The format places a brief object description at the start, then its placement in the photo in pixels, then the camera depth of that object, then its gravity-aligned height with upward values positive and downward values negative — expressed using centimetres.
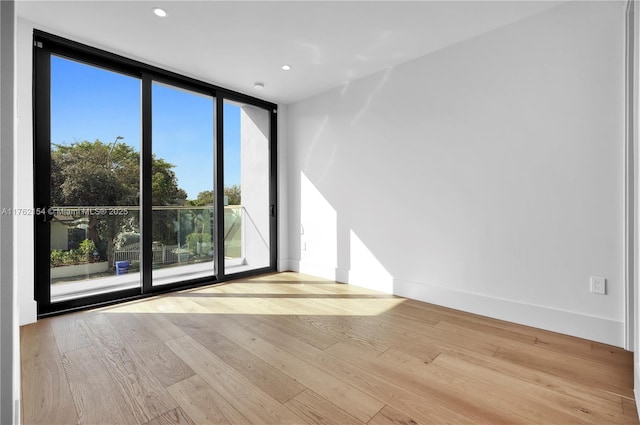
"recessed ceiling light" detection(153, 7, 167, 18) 232 +151
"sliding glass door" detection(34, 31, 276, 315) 269 +36
